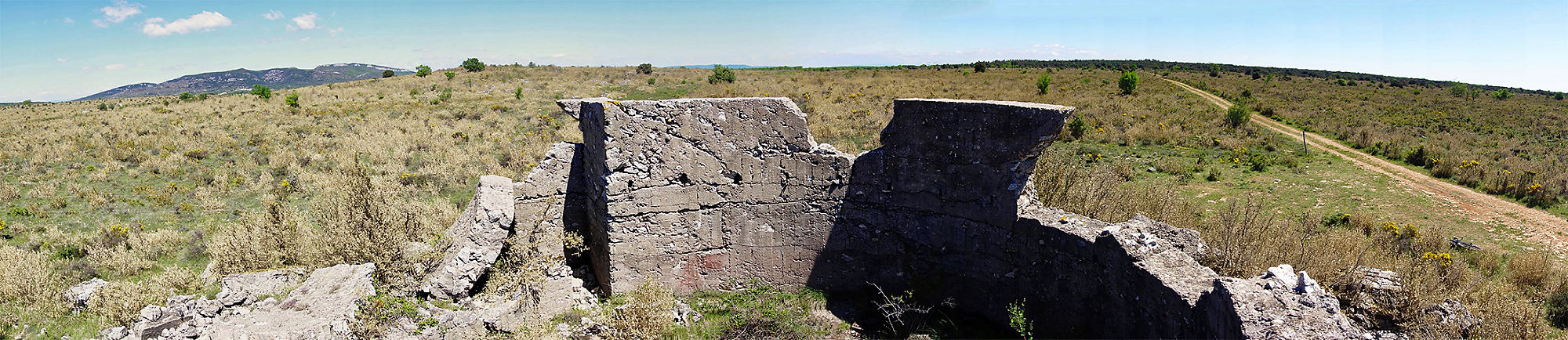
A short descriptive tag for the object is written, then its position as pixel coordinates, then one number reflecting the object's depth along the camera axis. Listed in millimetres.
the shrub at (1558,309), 6863
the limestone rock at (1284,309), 4203
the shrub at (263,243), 7684
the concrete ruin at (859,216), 6133
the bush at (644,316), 6316
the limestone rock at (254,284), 5920
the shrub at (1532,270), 7824
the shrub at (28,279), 7340
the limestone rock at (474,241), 6559
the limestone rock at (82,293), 7017
